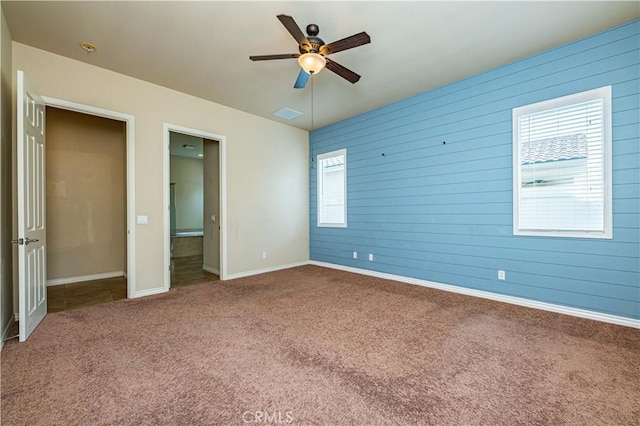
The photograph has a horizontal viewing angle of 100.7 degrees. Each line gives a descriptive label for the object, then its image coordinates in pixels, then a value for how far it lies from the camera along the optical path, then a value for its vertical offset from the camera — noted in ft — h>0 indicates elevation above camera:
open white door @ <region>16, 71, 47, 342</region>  7.79 +0.06
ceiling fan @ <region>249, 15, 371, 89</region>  7.56 +4.93
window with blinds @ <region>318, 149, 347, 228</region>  18.21 +1.58
